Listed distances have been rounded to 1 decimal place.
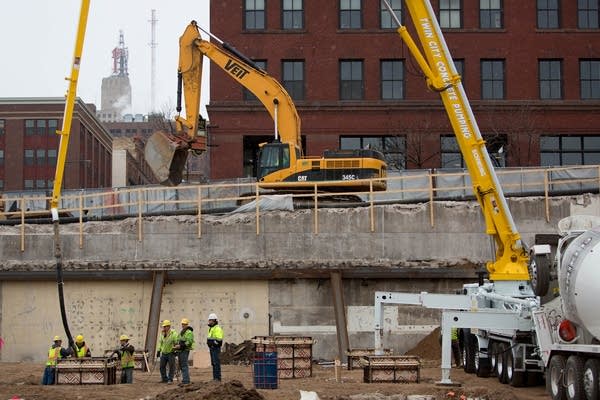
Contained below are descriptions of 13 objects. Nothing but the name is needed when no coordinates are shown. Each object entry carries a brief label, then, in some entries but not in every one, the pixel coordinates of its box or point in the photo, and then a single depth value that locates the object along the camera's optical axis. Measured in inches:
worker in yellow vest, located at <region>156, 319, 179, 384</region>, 837.2
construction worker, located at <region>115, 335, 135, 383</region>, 848.9
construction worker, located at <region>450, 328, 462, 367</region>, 1002.7
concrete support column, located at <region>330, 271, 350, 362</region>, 1092.5
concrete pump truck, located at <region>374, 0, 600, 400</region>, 615.8
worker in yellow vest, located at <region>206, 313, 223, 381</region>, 789.9
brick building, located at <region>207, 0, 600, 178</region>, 1851.6
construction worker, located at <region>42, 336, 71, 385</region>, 832.9
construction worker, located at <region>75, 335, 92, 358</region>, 901.2
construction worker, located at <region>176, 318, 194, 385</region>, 812.0
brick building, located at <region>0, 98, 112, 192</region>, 3639.3
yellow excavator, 1254.6
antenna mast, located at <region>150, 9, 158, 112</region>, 7659.9
